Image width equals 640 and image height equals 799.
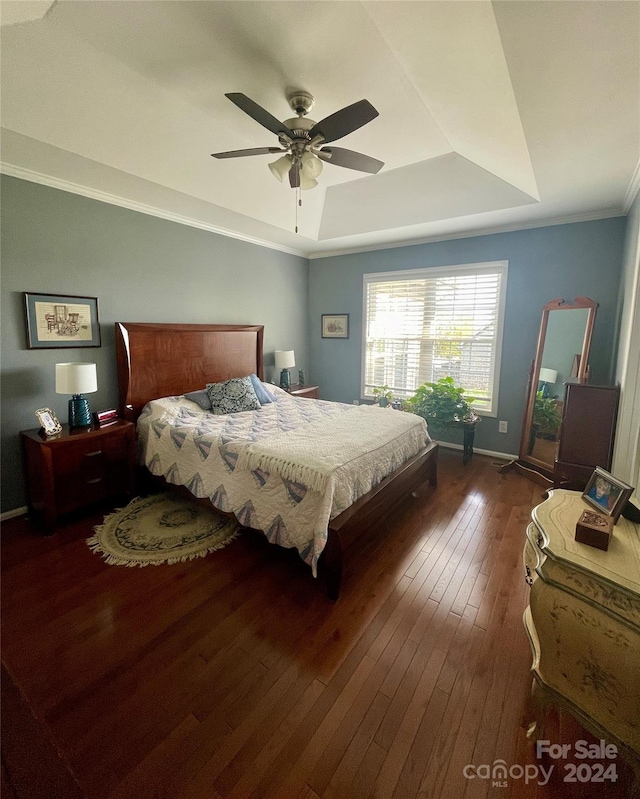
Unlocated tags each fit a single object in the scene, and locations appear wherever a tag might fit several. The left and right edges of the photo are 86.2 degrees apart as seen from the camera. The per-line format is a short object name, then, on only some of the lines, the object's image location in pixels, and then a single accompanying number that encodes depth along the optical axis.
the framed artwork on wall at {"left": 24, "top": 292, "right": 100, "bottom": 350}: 2.56
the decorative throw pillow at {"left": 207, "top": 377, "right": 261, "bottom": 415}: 3.27
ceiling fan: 1.63
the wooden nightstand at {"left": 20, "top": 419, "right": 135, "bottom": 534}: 2.39
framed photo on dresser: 1.21
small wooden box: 1.12
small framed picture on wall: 4.98
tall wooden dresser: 2.65
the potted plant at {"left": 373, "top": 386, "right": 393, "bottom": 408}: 4.54
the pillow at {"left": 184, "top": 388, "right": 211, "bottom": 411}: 3.30
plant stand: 3.77
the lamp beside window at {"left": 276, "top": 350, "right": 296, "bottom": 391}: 4.45
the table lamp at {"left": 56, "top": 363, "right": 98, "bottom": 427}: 2.45
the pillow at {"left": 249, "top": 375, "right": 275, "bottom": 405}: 3.67
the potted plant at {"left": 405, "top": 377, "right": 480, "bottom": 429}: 3.79
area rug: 2.23
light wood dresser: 0.99
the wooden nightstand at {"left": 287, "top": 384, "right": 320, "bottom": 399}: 4.51
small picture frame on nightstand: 2.46
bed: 1.94
